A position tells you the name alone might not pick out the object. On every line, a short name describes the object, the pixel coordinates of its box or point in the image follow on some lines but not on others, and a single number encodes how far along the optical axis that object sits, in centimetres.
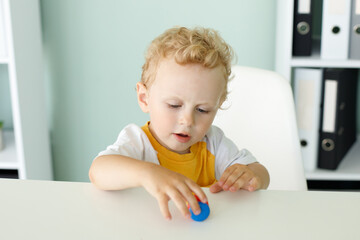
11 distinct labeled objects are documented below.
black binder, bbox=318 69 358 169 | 179
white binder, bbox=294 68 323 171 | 180
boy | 75
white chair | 123
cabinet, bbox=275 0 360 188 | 177
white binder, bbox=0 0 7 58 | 181
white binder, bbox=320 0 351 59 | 174
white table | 57
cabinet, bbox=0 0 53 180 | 184
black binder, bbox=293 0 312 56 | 177
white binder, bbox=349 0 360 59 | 174
